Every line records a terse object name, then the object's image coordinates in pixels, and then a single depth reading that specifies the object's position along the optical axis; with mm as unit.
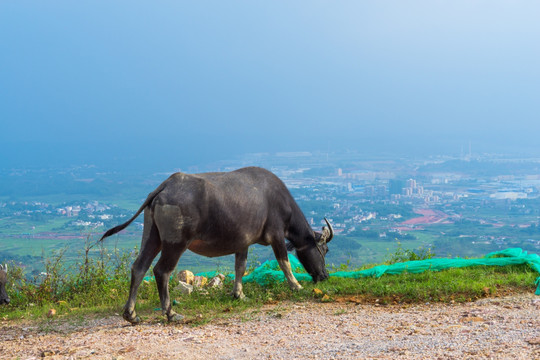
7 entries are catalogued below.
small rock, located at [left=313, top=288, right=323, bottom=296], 7871
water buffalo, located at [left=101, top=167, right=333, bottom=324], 6809
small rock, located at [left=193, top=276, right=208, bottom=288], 9523
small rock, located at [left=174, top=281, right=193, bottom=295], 8477
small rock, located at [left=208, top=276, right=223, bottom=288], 8812
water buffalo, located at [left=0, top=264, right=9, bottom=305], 8805
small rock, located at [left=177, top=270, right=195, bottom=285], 9820
